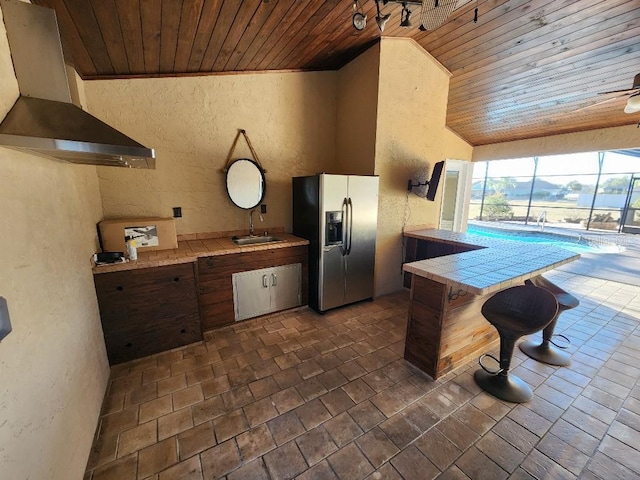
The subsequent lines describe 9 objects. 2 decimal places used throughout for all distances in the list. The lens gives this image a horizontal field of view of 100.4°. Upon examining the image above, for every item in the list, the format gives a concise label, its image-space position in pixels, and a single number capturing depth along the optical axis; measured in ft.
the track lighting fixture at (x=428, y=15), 5.25
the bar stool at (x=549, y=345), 7.84
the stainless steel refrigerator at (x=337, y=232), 9.93
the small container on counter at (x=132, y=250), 7.52
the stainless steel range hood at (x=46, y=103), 3.49
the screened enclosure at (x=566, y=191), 27.71
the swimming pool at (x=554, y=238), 22.66
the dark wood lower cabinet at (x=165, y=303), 7.21
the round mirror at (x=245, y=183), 10.59
